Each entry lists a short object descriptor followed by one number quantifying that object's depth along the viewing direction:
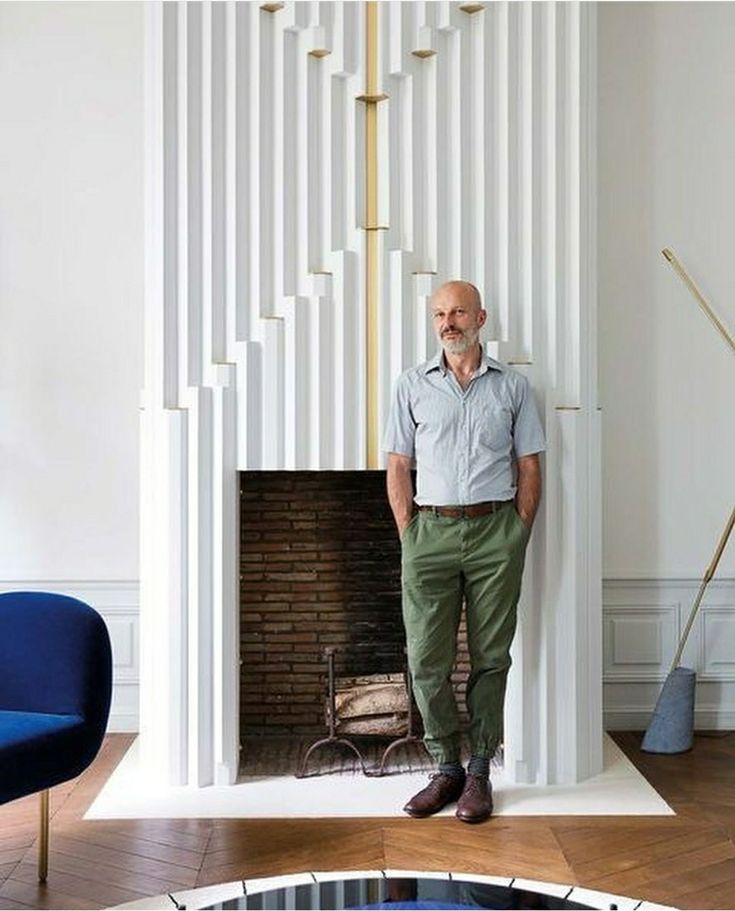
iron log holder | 4.43
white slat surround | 4.31
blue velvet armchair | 3.34
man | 4.14
